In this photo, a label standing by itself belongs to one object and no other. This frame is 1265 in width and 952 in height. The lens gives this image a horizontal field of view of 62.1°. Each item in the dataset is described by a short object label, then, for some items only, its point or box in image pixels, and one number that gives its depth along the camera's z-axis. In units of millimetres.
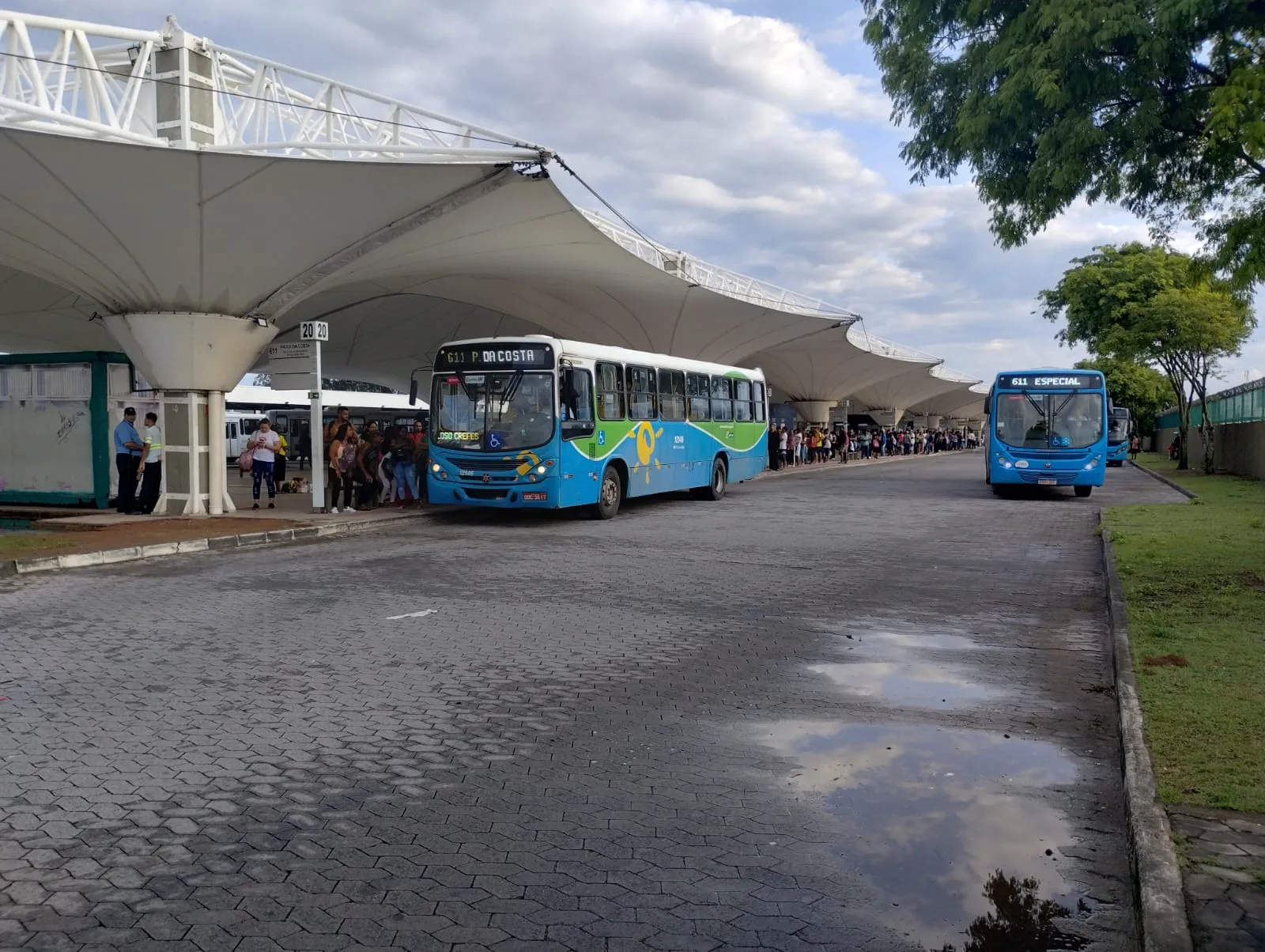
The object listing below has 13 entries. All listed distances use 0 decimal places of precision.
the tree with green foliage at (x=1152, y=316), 31203
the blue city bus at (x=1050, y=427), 23047
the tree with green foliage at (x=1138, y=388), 58406
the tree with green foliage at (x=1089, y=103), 7680
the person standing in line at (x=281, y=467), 23823
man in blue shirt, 17719
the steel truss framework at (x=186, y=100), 14617
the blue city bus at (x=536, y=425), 16578
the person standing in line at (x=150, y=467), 17984
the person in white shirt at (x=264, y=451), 19172
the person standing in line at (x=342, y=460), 18609
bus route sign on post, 17719
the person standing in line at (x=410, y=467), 20000
